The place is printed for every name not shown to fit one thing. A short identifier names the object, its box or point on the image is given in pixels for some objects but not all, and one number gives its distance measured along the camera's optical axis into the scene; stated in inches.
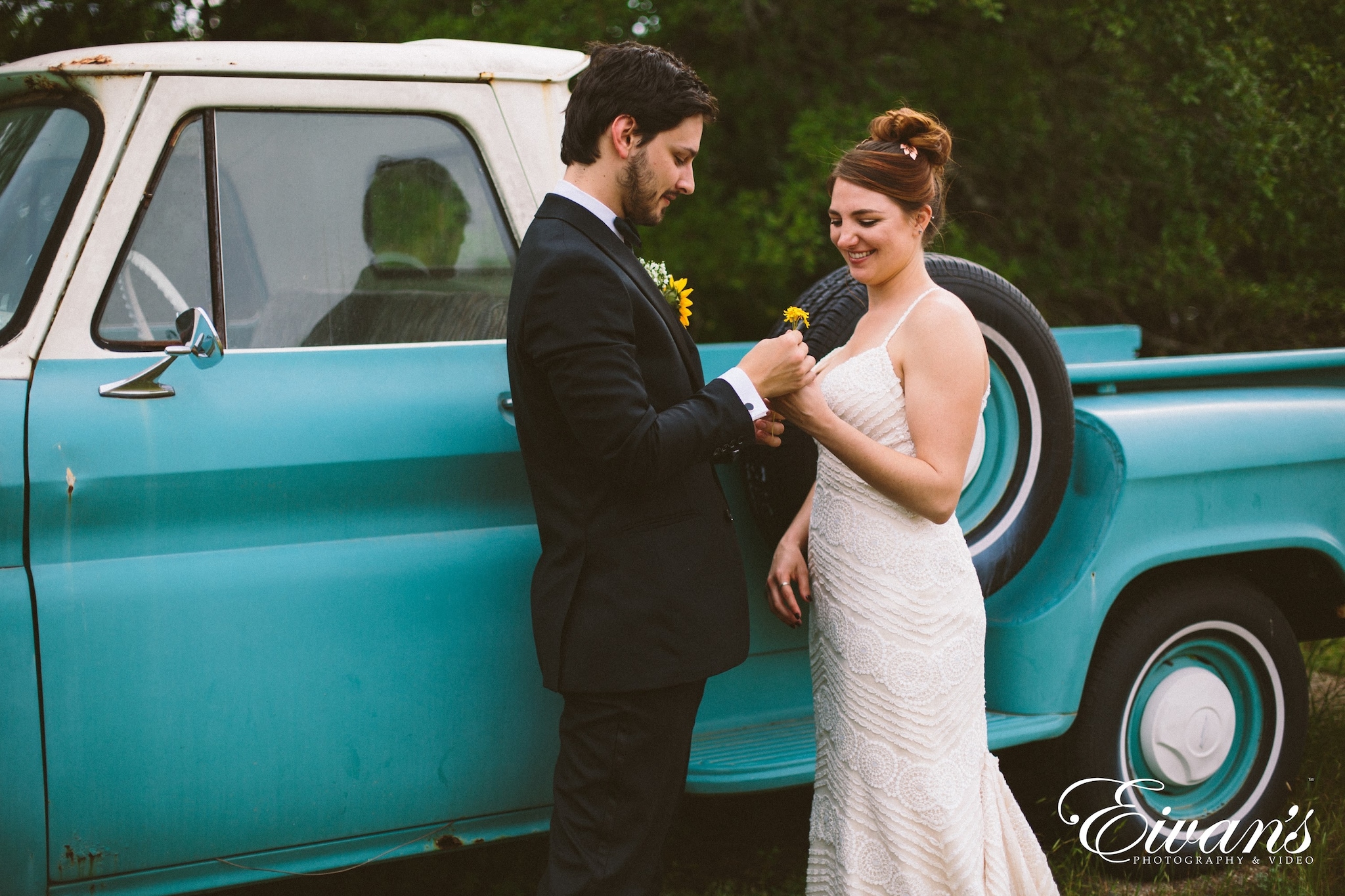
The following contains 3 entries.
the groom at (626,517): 80.0
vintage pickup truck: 84.4
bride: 90.0
